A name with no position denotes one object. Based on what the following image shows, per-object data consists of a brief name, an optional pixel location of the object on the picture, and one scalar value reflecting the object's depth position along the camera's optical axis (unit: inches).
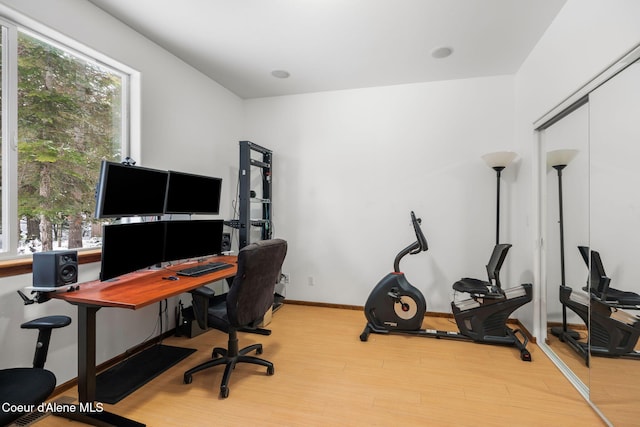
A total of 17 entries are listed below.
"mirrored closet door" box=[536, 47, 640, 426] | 67.2
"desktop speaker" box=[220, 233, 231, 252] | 134.5
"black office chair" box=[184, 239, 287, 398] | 81.6
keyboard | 96.7
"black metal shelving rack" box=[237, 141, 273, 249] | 140.6
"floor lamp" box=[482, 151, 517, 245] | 123.6
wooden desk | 69.4
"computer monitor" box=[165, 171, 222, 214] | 105.0
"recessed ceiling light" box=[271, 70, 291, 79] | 137.5
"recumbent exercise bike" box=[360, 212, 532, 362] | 112.7
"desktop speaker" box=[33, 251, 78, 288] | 70.8
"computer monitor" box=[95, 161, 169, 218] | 79.2
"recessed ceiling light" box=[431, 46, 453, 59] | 115.6
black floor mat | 83.4
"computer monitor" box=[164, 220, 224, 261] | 104.1
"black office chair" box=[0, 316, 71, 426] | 48.9
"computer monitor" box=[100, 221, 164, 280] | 79.4
